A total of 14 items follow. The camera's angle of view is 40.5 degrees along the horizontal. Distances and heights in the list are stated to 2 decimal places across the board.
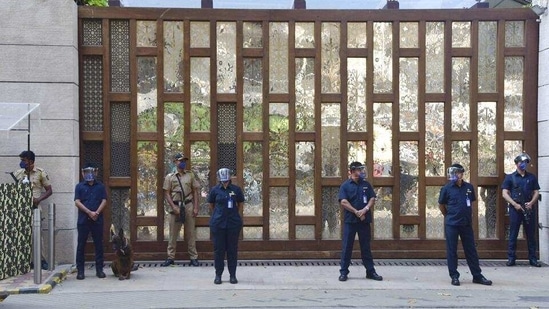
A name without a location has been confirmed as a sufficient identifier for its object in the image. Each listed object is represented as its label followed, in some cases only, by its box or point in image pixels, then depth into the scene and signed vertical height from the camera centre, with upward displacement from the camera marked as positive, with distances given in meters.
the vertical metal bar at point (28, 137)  12.06 +0.25
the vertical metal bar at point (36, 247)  10.79 -1.37
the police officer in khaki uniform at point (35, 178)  11.90 -0.41
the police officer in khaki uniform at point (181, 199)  12.60 -0.79
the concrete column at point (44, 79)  12.35 +1.22
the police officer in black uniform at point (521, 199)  12.53 -0.79
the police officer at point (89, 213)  11.62 -0.94
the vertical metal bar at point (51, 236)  11.52 -1.30
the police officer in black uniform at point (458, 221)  11.26 -1.05
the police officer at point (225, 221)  11.34 -1.05
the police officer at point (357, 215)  11.54 -0.97
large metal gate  12.93 +0.72
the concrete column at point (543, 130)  12.87 +0.39
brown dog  11.46 -1.61
